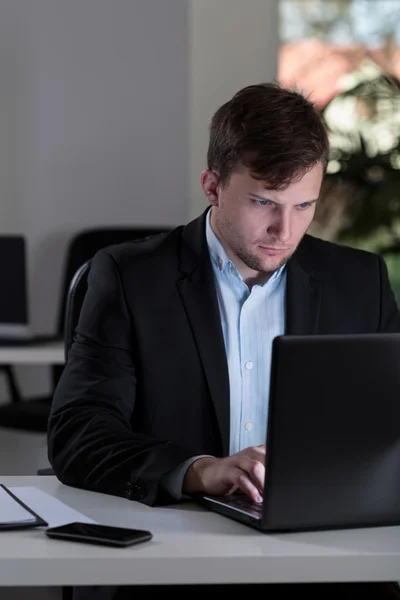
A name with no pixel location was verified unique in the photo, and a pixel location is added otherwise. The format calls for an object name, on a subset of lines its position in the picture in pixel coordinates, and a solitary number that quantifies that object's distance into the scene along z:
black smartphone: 2.07
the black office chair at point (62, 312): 4.21
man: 2.46
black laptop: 2.07
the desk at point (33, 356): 4.10
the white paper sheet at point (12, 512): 2.15
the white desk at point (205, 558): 2.02
